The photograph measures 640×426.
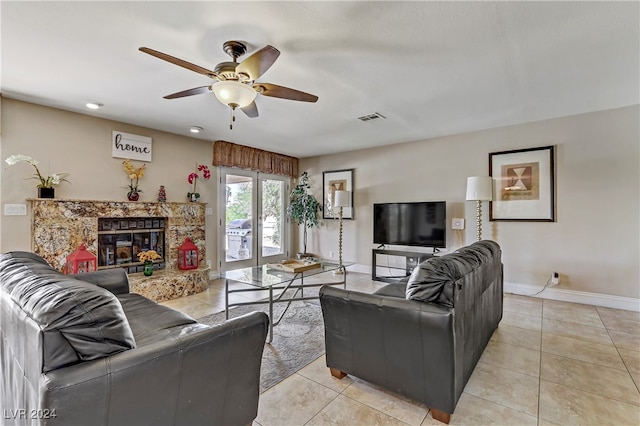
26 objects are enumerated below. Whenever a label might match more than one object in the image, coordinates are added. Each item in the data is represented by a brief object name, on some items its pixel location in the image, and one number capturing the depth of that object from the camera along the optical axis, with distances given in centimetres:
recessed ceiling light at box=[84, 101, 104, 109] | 326
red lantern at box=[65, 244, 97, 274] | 327
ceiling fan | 184
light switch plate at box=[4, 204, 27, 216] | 313
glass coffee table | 267
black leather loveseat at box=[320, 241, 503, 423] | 158
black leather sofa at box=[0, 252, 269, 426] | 93
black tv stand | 453
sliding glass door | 521
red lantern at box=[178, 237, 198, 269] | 434
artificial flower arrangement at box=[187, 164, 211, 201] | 463
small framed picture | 569
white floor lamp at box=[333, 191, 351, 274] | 529
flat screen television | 449
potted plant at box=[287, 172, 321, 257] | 587
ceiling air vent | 365
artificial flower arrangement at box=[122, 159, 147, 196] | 397
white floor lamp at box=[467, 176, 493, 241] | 385
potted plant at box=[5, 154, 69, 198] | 328
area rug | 218
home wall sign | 389
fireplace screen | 387
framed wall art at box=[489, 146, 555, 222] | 385
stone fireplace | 334
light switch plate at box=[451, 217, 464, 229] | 447
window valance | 500
